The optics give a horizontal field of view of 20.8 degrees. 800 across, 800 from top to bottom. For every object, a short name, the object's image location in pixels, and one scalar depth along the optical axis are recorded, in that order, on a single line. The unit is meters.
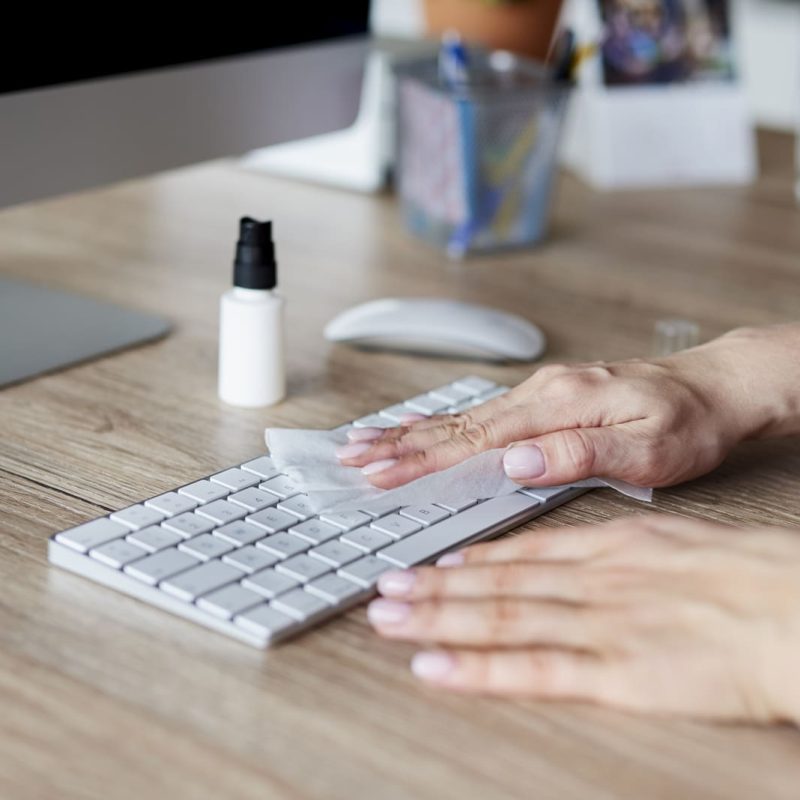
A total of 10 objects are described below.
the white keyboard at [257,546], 0.79
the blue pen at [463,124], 1.22
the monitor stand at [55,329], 1.00
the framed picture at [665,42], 1.43
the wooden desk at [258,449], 0.73
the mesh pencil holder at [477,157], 1.22
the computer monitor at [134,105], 0.98
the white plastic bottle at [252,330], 0.95
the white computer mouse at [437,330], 1.03
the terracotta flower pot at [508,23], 1.43
